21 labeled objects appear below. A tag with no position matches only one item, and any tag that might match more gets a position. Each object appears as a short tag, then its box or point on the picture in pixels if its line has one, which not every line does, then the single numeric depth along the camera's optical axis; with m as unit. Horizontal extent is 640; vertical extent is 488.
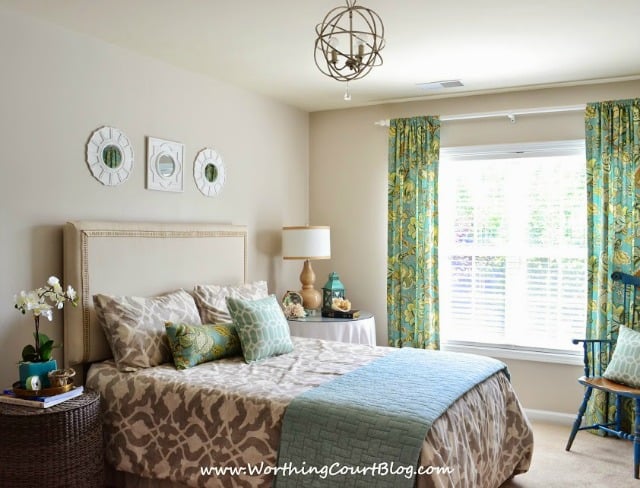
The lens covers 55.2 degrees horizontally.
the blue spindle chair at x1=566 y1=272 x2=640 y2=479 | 3.61
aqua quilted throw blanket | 2.43
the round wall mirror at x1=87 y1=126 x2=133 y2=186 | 3.53
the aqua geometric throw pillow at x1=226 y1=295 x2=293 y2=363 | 3.56
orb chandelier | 2.19
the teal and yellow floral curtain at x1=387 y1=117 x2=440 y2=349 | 4.88
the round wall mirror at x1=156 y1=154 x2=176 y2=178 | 3.98
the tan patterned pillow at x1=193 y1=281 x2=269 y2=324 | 3.88
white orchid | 2.88
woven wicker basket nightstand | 2.67
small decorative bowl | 2.87
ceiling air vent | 4.46
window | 4.57
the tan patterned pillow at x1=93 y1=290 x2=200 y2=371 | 3.24
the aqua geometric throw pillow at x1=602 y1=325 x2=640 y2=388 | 3.78
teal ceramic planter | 2.84
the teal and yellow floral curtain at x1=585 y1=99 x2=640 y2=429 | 4.21
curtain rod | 4.45
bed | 2.71
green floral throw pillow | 3.33
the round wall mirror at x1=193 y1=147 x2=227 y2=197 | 4.30
